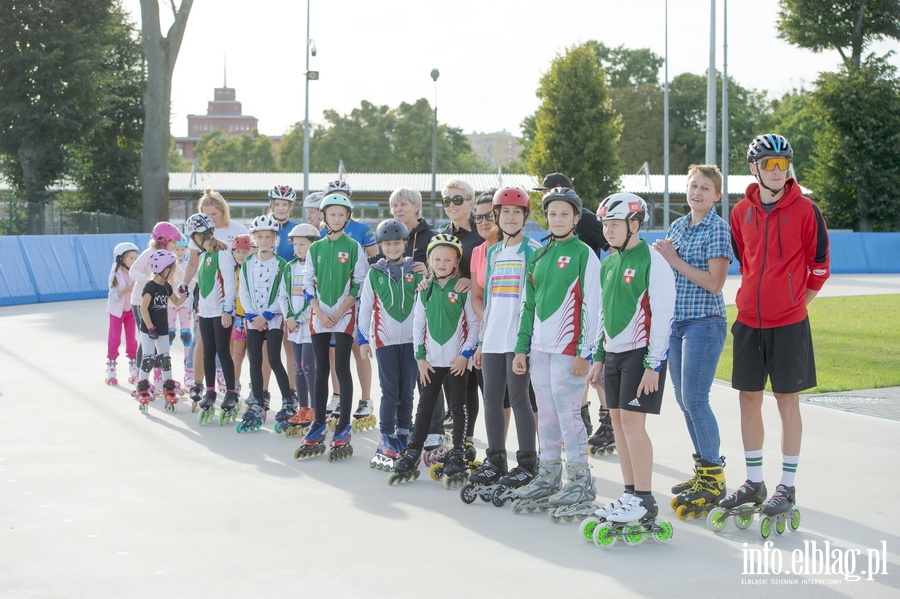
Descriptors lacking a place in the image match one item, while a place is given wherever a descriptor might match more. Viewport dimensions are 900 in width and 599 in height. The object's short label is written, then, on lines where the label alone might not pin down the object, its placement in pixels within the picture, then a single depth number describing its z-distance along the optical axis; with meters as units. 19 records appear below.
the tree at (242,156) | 100.88
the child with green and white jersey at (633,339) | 5.96
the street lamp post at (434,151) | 43.38
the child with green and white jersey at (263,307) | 9.38
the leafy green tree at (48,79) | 38.09
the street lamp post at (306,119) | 36.81
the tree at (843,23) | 51.06
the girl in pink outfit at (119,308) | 12.20
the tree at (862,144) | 50.25
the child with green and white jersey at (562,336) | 6.47
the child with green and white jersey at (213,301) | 9.80
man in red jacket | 6.02
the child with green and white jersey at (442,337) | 7.50
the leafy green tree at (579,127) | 46.44
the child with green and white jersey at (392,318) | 7.99
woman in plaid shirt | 6.44
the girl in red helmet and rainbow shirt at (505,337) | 6.95
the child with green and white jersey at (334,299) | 8.34
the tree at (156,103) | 31.33
